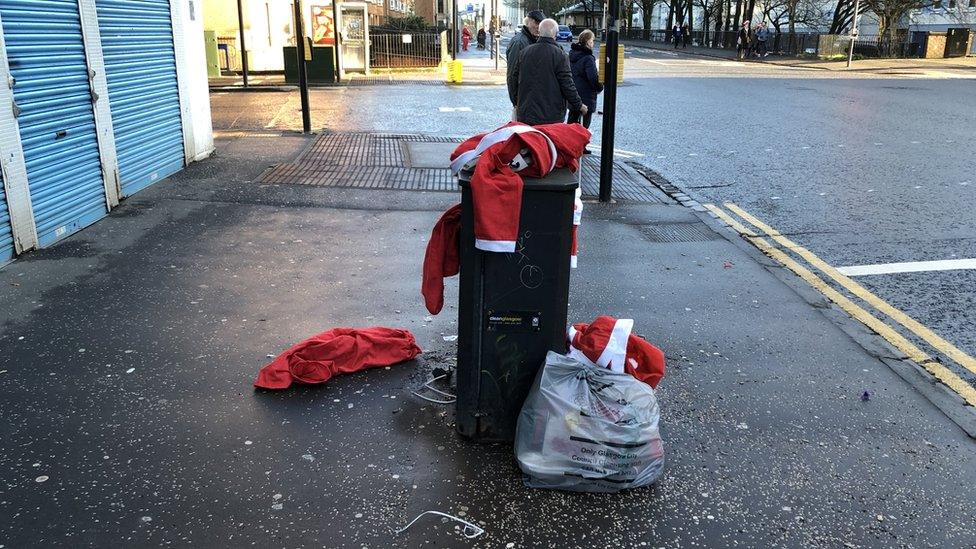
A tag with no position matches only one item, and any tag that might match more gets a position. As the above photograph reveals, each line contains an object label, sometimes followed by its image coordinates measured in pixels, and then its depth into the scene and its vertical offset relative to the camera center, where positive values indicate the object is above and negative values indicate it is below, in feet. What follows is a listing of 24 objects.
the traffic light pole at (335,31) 77.61 +3.69
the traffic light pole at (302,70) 39.73 -0.17
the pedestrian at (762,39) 134.41 +4.36
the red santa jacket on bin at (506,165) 10.24 -1.38
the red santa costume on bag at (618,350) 11.19 -4.19
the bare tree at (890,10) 124.51 +8.60
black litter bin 10.73 -3.41
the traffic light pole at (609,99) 26.32 -1.19
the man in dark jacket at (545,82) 27.96 -0.60
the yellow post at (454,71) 77.51 -0.51
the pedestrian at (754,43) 137.49 +3.79
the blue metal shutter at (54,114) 19.90 -1.26
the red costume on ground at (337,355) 13.51 -5.23
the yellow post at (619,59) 27.49 +0.22
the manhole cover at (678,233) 24.11 -5.34
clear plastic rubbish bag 10.27 -4.88
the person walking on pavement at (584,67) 35.70 -0.08
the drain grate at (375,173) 30.04 -4.39
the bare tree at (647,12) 236.49 +16.34
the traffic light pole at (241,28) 66.49 +3.56
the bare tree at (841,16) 141.18 +8.84
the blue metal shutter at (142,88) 25.46 -0.73
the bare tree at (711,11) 182.50 +12.79
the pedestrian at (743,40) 133.98 +4.23
